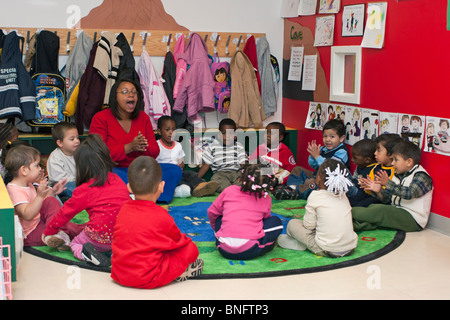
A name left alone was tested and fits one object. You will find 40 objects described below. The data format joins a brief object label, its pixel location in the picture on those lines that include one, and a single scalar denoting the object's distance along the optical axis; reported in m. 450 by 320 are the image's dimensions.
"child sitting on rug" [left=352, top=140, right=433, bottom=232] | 3.99
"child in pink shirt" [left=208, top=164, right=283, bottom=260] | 3.34
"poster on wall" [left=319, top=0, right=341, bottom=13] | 5.10
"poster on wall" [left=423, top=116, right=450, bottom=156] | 3.94
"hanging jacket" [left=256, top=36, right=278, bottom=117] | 5.90
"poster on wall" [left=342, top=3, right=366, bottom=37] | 4.76
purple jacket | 5.52
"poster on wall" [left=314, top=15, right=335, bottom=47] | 5.20
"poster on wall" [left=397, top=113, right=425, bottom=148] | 4.16
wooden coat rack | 5.28
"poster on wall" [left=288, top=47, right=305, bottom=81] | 5.75
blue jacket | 4.88
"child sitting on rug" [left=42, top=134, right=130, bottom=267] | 3.29
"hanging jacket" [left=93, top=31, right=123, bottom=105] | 5.13
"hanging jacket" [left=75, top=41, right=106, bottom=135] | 5.13
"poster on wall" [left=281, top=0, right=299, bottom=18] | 5.76
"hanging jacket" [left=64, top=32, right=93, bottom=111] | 5.20
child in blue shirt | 4.92
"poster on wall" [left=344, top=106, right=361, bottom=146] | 4.88
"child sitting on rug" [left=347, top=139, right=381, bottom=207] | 4.31
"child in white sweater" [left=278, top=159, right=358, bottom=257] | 3.40
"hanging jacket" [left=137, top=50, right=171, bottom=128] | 5.43
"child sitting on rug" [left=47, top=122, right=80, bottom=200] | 4.44
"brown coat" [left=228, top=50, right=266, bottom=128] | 5.71
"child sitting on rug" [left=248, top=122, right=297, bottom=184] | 5.43
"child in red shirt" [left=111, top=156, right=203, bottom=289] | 2.88
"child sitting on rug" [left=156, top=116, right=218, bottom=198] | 5.01
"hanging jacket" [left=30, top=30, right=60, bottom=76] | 5.09
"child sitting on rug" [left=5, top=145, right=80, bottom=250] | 3.45
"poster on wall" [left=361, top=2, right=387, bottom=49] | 4.50
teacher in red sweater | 4.61
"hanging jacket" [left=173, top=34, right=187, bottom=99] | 5.54
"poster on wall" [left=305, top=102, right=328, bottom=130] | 5.41
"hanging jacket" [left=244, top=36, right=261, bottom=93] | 5.84
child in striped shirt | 5.40
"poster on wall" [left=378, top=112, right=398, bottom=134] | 4.43
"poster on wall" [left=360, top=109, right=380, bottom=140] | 4.65
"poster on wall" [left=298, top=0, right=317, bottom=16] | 5.45
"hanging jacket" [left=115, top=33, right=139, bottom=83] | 5.32
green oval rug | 3.21
